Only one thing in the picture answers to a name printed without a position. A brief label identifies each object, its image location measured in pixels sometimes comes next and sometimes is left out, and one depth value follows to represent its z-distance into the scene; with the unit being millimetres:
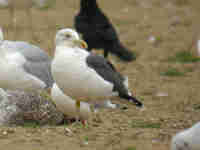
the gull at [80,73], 11117
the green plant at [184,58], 22141
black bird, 19391
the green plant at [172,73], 20031
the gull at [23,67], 13445
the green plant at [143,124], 12195
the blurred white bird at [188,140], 8883
